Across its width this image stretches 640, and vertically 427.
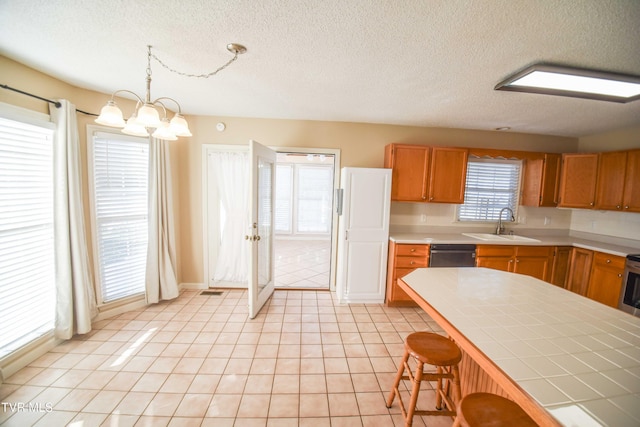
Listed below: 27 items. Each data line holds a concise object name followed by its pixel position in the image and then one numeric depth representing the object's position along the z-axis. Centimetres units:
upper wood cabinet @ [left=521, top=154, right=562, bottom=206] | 339
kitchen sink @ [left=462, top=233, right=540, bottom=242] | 327
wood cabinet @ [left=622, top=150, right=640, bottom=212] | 279
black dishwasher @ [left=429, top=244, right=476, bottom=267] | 305
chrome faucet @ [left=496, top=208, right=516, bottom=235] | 357
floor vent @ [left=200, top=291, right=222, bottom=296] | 338
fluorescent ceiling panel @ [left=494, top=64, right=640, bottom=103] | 164
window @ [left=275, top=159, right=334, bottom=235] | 676
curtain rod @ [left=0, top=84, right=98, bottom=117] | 177
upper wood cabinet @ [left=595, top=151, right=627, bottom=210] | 291
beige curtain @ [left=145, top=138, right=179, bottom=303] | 286
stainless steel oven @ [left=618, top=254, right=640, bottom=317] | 249
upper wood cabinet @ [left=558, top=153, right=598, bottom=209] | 316
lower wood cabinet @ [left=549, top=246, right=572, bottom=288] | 319
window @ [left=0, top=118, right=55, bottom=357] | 182
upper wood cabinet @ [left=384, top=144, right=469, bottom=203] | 322
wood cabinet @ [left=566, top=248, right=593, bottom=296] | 301
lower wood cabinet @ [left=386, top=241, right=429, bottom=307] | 305
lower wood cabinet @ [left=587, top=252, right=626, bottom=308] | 269
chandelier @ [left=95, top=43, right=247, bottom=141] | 144
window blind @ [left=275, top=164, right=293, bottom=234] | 673
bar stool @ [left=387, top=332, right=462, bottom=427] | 134
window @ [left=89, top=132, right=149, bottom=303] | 253
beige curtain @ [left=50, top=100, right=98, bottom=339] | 212
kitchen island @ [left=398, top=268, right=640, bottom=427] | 77
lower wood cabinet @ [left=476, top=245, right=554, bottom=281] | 309
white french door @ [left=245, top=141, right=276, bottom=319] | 265
